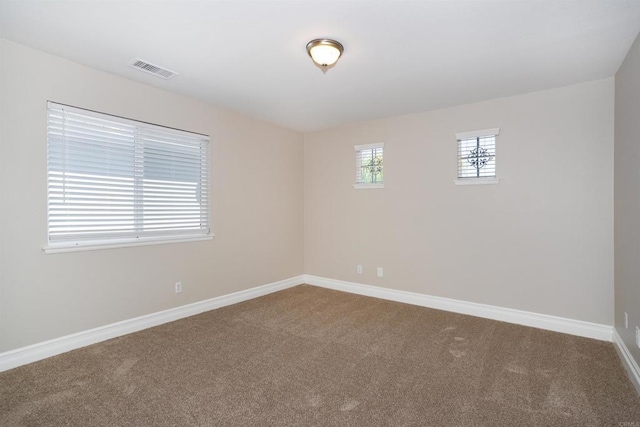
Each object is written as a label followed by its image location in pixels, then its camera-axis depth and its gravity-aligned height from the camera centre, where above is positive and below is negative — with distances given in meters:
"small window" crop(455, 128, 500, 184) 3.77 +0.68
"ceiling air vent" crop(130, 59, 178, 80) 2.90 +1.35
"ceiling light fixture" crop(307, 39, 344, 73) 2.47 +1.27
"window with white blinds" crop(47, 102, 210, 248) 2.86 +0.33
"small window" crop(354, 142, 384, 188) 4.66 +0.71
